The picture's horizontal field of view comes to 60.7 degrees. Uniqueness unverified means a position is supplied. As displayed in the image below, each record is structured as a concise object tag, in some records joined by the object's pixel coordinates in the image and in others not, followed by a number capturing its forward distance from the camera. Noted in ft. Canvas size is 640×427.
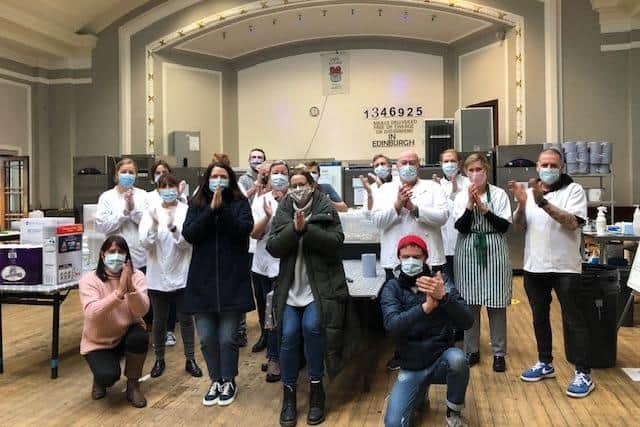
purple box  12.22
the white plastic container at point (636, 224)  16.26
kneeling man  8.78
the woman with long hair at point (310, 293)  9.66
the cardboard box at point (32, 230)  12.84
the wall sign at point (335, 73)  34.63
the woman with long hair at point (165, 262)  12.11
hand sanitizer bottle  17.40
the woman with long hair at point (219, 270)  10.32
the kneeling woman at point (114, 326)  10.66
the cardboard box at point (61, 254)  12.17
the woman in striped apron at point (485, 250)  11.95
